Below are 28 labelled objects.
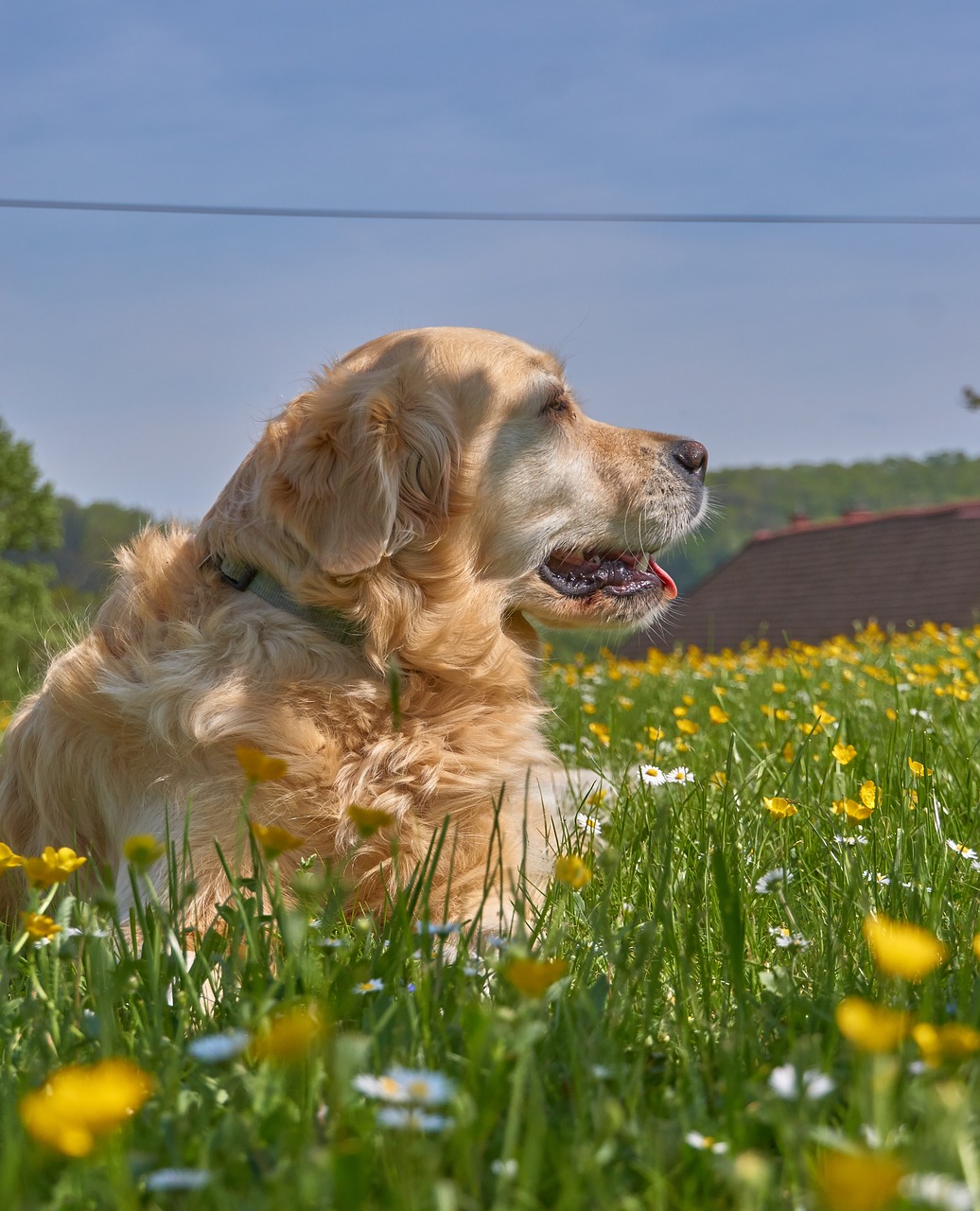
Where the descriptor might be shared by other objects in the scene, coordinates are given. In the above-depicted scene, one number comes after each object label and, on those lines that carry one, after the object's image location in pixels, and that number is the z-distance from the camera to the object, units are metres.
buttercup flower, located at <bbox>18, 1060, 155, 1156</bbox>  0.61
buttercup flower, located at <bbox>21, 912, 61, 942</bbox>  1.10
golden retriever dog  1.43
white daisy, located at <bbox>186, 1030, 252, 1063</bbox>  0.78
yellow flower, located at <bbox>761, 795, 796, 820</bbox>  1.37
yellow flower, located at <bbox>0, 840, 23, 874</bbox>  1.21
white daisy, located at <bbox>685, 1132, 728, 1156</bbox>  0.80
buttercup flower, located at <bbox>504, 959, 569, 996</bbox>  0.77
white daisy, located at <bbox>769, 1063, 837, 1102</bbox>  0.78
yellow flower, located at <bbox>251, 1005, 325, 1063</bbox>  0.66
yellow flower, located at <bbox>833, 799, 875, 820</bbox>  1.37
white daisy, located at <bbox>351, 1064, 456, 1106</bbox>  0.74
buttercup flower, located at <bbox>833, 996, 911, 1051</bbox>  0.61
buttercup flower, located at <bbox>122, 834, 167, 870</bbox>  0.94
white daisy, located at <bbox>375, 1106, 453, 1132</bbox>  0.68
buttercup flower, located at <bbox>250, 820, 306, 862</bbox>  0.98
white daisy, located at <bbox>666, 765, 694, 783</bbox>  1.46
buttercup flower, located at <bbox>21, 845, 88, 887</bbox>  1.06
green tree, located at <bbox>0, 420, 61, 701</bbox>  28.10
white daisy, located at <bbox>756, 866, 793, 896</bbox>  1.32
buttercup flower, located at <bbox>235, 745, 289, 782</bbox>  1.01
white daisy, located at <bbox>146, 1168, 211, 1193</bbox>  0.69
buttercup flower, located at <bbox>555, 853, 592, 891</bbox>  1.05
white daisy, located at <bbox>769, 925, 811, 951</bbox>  1.28
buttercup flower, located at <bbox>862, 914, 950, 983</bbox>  0.68
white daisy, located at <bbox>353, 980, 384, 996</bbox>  1.12
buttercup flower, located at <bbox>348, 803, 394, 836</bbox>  0.97
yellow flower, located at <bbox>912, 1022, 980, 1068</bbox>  0.70
